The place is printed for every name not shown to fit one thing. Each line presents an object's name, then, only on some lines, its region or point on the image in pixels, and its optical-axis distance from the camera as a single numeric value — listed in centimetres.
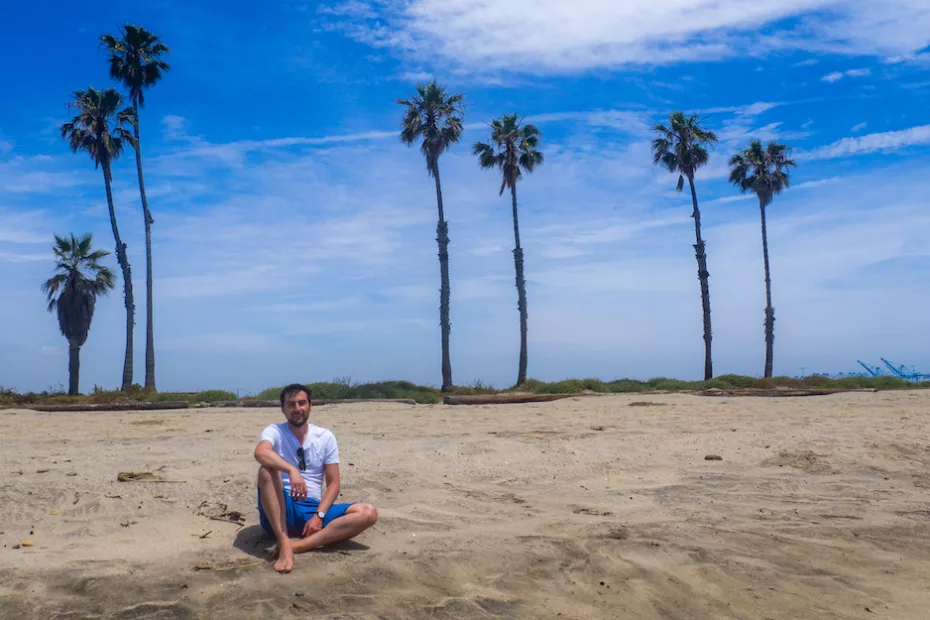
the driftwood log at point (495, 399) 1788
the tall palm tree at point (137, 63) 3297
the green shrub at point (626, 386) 2515
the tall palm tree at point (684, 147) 3566
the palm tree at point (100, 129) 3306
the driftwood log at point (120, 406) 1674
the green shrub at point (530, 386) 2644
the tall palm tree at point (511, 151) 3450
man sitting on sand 551
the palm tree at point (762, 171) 3709
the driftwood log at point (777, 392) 1766
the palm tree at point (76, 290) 3300
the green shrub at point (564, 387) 2425
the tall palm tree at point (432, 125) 3359
